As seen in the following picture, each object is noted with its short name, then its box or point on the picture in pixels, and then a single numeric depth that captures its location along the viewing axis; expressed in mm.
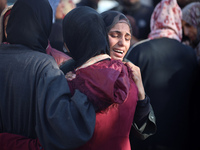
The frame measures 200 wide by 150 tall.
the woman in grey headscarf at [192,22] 6094
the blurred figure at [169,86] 5016
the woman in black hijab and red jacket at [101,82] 2742
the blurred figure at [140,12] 8672
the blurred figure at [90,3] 10368
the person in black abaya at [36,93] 2648
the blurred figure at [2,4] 5660
